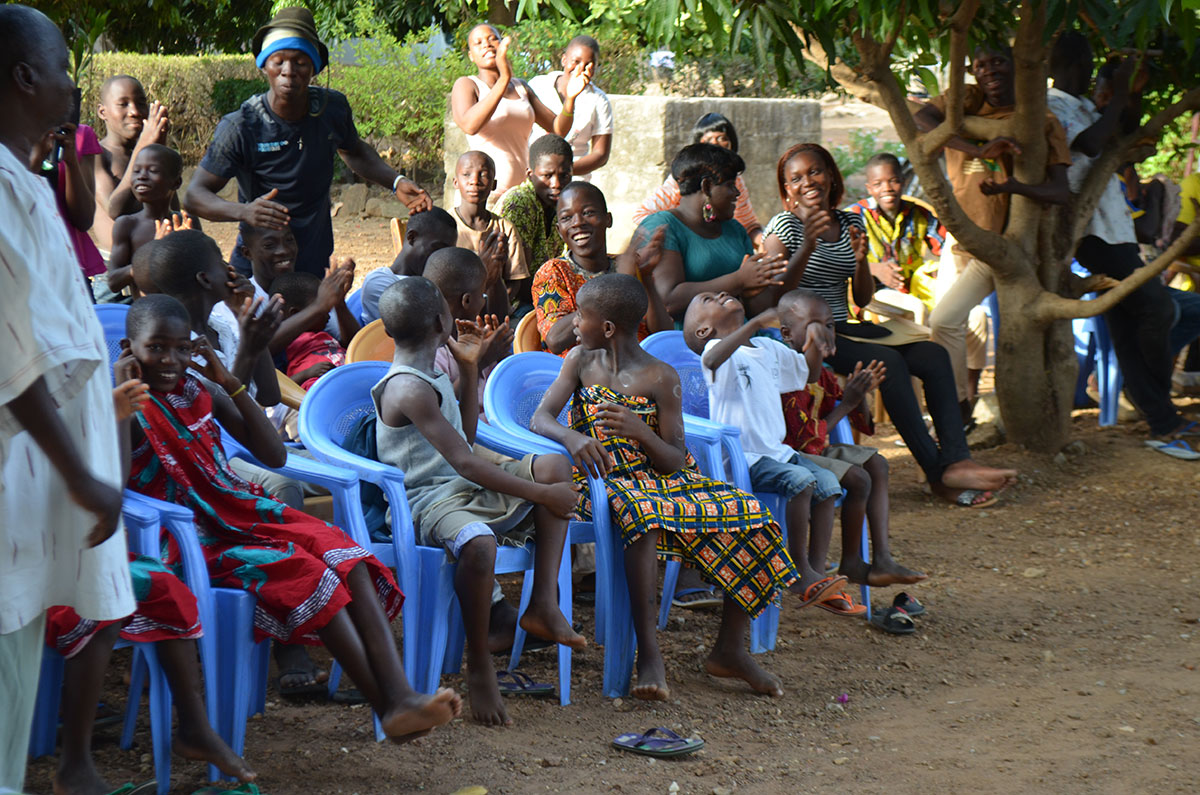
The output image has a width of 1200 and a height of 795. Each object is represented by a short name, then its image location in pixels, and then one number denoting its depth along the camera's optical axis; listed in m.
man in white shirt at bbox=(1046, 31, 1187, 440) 6.96
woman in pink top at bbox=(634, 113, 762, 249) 6.17
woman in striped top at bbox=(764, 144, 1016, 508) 5.63
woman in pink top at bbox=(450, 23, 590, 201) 7.23
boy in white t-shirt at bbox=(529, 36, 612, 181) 7.53
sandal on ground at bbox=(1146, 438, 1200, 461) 6.76
